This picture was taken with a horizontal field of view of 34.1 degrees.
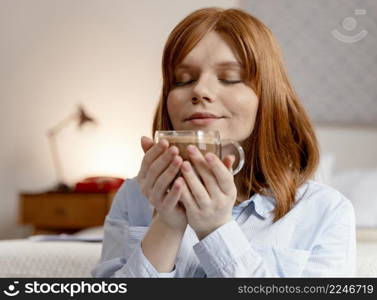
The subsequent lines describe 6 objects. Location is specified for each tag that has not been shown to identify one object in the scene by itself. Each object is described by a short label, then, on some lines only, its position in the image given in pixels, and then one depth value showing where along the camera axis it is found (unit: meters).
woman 0.91
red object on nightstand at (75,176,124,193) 3.70
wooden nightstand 3.70
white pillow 2.58
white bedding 1.74
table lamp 4.12
